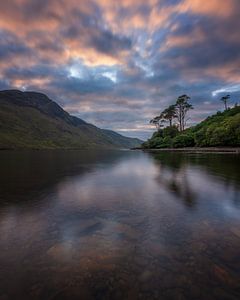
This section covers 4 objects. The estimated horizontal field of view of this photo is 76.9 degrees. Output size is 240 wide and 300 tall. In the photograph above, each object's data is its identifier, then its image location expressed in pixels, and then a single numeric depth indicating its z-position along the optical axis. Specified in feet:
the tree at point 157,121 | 362.51
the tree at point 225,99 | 325.46
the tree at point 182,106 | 287.56
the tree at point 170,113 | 311.82
